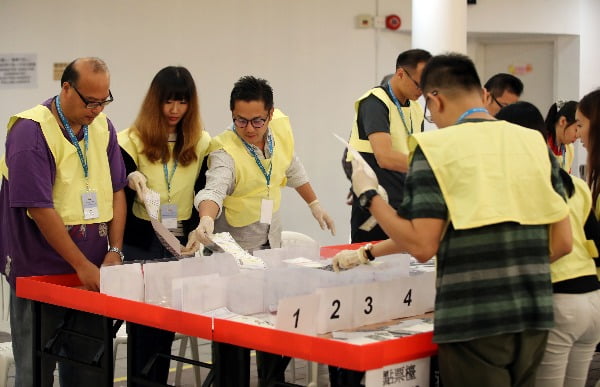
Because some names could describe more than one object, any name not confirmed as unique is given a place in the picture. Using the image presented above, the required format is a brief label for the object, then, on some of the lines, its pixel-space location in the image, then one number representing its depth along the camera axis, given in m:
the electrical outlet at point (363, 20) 7.16
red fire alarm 7.21
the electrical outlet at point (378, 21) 7.20
